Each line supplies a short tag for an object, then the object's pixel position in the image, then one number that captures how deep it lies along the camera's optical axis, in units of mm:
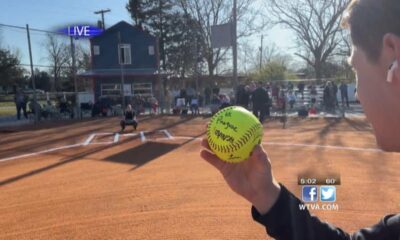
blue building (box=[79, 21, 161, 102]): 33688
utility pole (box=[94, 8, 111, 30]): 41162
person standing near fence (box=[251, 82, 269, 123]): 16016
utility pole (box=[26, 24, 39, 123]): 20109
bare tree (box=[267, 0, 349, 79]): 34969
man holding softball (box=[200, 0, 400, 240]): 1084
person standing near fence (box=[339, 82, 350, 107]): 23519
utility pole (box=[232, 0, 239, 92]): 20475
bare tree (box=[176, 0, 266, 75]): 42438
